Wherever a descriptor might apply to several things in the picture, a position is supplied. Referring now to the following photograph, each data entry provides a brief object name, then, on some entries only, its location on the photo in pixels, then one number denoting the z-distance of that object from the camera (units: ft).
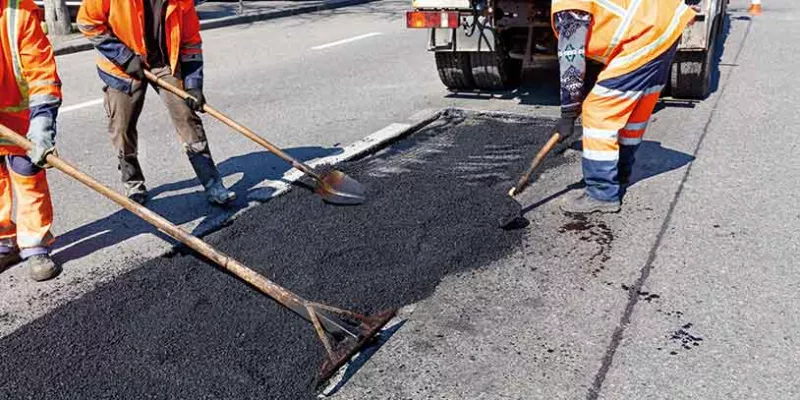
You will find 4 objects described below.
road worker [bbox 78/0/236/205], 13.29
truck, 20.74
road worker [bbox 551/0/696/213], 13.03
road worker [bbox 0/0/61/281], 11.07
